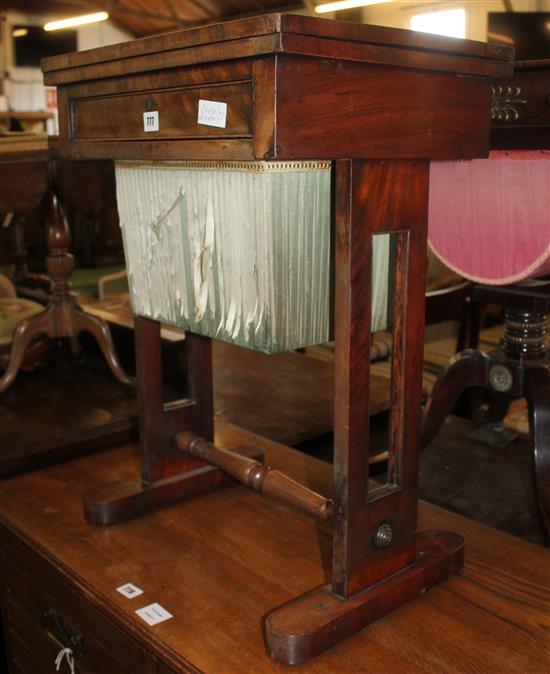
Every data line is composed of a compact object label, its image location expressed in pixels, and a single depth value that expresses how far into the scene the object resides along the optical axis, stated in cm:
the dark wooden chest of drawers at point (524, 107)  125
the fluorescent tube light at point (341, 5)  638
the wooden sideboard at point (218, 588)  100
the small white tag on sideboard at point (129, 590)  114
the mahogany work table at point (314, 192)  86
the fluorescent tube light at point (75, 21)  891
